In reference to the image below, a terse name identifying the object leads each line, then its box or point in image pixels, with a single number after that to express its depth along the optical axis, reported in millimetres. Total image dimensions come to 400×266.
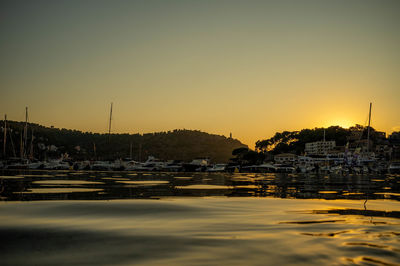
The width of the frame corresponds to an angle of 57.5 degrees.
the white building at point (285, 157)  140525
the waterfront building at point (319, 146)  151000
